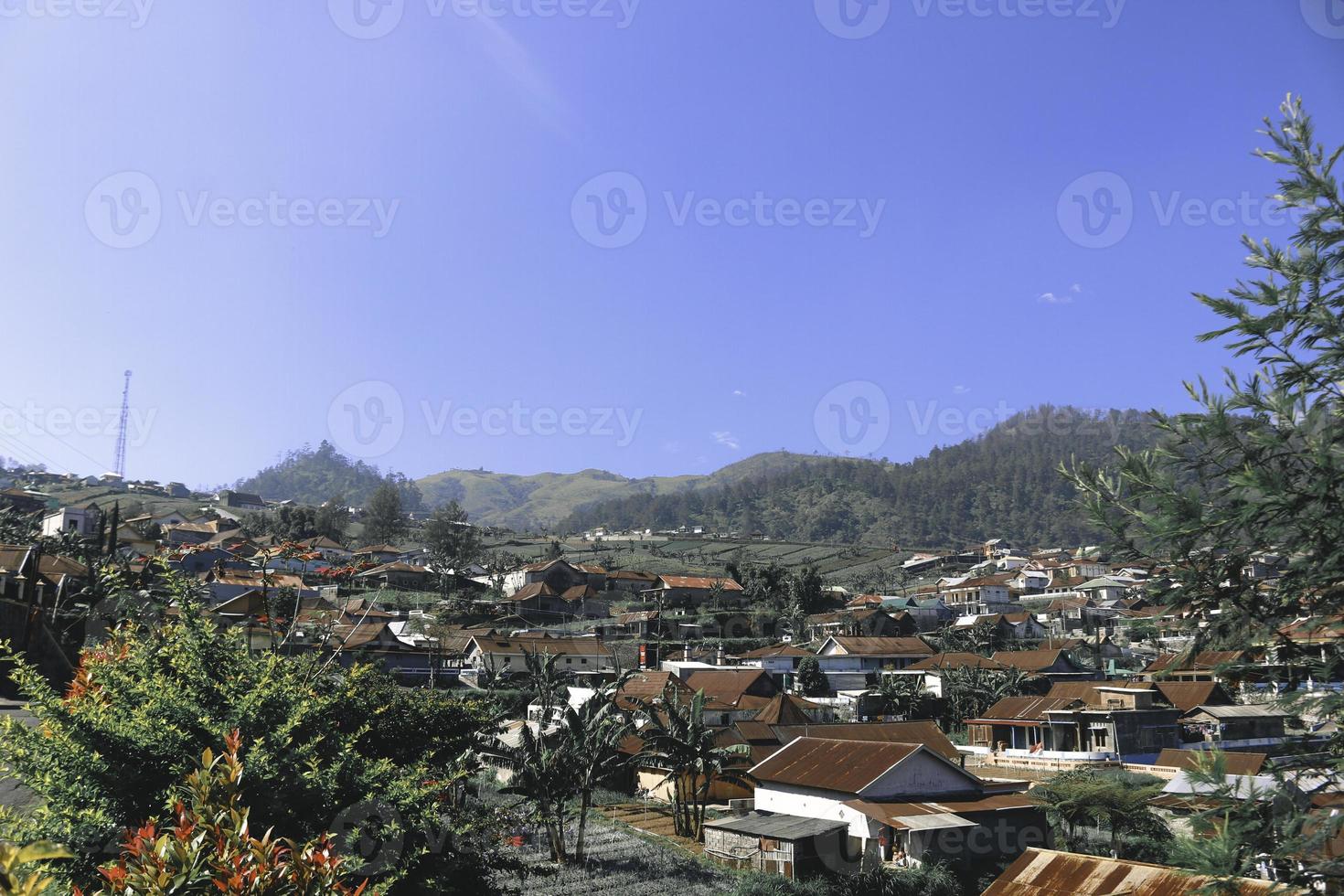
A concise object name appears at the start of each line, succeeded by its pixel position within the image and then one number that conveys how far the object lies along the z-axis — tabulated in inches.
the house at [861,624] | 2903.5
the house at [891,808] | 989.8
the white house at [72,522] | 3390.7
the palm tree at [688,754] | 1136.8
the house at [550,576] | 3587.6
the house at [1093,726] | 1657.2
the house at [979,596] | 3671.3
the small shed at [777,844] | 983.6
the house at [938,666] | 2230.6
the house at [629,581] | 3812.3
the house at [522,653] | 2218.3
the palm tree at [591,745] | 1034.1
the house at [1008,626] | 2999.5
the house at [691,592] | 3440.0
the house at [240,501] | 6301.2
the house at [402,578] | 3432.6
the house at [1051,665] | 2274.9
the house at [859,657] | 2404.0
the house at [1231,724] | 1696.6
